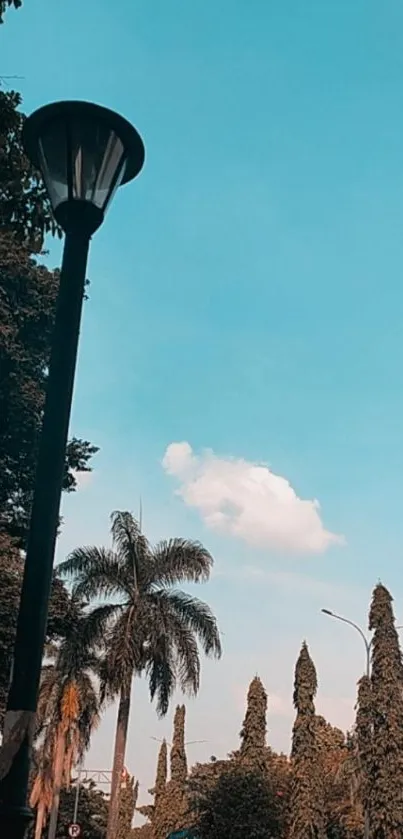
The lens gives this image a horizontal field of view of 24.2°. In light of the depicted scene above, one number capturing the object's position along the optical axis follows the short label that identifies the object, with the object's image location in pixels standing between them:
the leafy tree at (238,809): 33.50
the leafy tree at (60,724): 30.37
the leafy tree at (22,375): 22.44
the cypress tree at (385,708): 35.75
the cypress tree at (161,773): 56.43
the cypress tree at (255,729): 39.44
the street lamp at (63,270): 3.35
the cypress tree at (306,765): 38.41
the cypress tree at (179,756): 53.53
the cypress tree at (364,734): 36.25
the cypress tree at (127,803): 60.58
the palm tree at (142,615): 24.09
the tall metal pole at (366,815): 23.08
